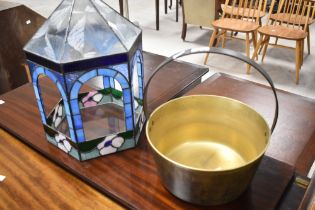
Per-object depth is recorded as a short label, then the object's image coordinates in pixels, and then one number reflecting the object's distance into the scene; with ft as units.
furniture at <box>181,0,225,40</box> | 10.24
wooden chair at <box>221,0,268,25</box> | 9.70
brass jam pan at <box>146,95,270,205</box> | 1.96
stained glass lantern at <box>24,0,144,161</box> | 2.11
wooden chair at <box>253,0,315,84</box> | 8.46
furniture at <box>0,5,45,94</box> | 6.10
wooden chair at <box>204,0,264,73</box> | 9.00
